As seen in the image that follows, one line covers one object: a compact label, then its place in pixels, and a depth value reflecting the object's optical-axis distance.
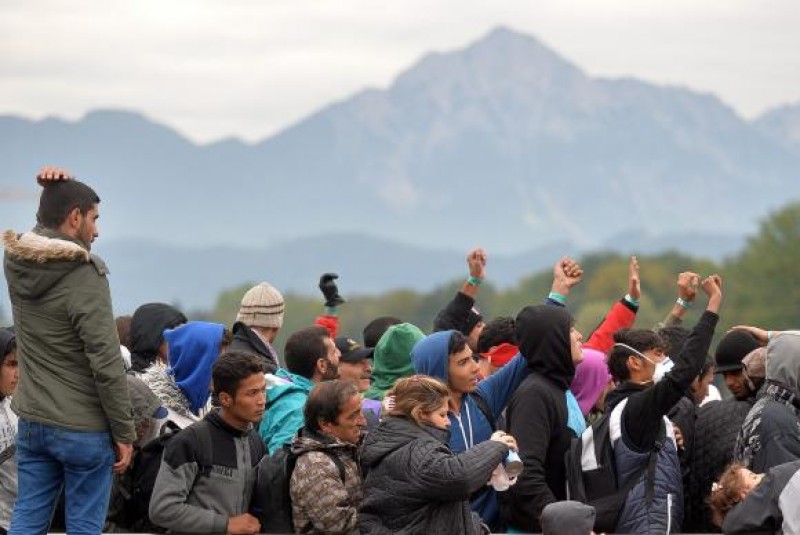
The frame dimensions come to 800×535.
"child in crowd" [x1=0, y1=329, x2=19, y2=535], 17.72
